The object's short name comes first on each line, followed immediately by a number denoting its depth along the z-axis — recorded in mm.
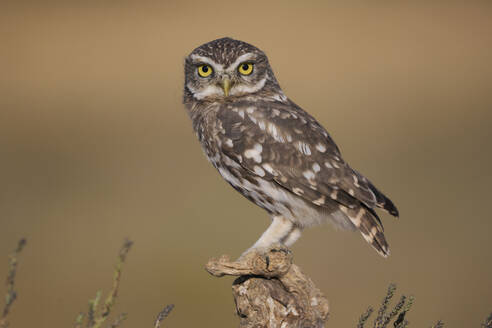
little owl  7477
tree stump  6527
